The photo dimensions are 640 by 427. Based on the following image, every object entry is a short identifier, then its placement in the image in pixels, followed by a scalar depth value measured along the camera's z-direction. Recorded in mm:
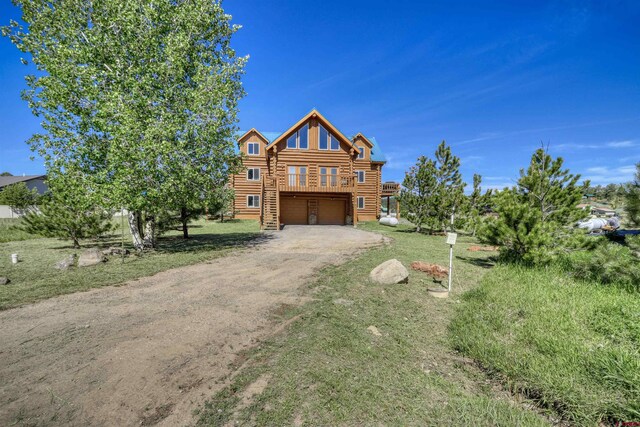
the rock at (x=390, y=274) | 7406
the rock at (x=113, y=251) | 10945
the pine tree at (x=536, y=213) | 8609
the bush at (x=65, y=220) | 12305
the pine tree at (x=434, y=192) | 18703
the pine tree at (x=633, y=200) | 7262
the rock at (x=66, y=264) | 8609
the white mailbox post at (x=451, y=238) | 6955
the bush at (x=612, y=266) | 6073
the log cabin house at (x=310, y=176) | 22422
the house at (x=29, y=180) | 47094
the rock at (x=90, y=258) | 9133
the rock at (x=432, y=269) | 8391
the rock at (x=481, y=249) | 13812
